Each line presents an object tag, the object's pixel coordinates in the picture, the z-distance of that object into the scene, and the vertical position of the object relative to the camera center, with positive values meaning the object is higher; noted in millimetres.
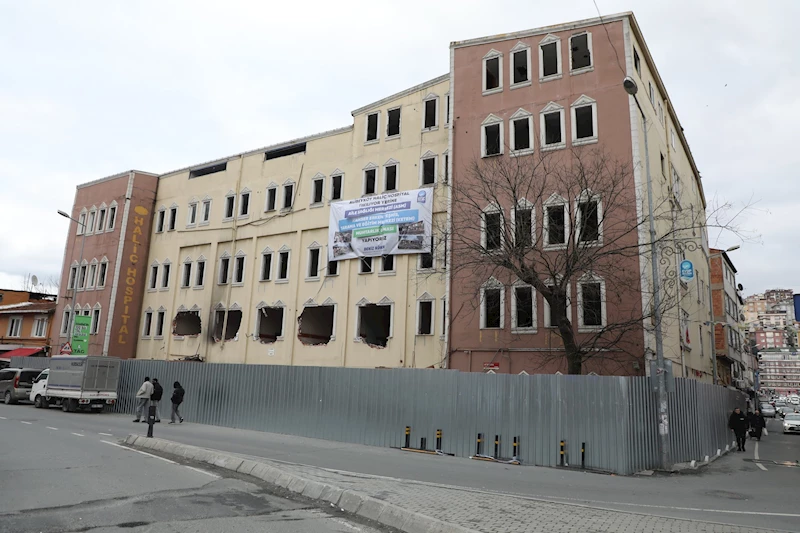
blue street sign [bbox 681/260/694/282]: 20766 +4590
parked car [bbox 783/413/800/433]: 39719 -1215
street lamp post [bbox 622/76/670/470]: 16312 +70
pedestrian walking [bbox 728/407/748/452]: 24609 -919
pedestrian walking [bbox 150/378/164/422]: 19812 -503
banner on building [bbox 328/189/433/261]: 28188 +8099
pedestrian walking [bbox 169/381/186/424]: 23906 -655
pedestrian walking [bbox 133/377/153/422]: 21750 -469
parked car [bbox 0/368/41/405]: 31484 -572
